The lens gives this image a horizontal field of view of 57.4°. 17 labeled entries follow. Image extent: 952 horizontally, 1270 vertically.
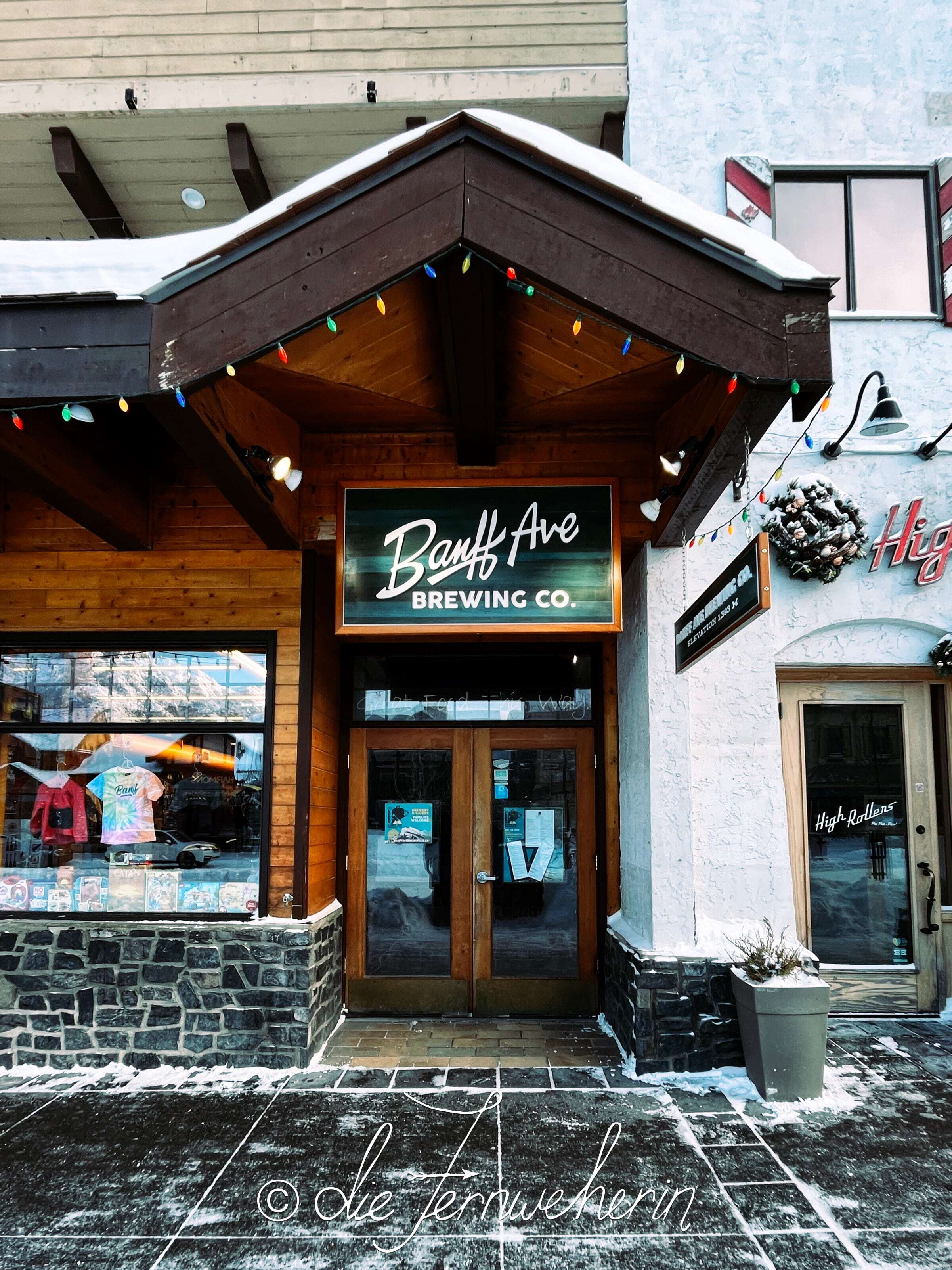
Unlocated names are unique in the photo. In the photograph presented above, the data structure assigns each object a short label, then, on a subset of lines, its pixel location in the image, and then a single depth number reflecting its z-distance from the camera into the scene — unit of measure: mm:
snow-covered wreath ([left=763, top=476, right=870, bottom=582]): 6031
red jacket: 6082
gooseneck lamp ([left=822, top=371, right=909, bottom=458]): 5414
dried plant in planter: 5102
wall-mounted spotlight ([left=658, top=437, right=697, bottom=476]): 4734
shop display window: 5961
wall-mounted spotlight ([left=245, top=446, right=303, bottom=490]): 4738
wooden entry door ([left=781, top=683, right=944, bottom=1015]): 6328
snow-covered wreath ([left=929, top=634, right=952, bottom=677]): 6156
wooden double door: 6738
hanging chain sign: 3703
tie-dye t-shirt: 6070
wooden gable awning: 3859
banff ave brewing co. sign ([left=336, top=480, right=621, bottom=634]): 5578
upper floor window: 6719
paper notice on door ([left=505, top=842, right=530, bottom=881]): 6871
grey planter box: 4973
